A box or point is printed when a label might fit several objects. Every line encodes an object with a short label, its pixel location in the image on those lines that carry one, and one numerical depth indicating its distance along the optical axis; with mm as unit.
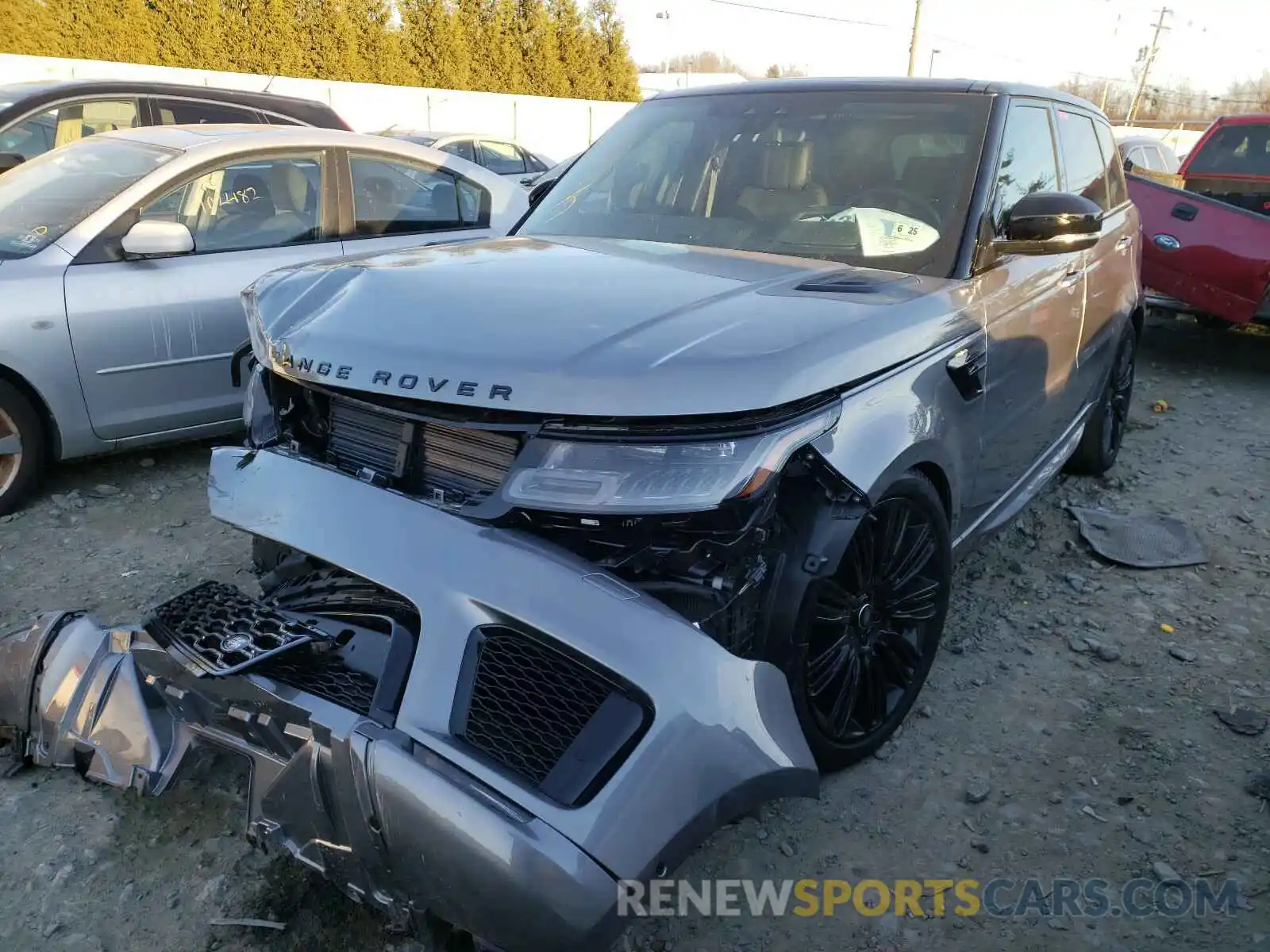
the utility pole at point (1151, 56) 62347
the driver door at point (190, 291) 4277
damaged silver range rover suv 1670
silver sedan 4160
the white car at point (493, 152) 12695
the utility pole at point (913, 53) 28219
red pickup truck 6523
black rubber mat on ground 4168
